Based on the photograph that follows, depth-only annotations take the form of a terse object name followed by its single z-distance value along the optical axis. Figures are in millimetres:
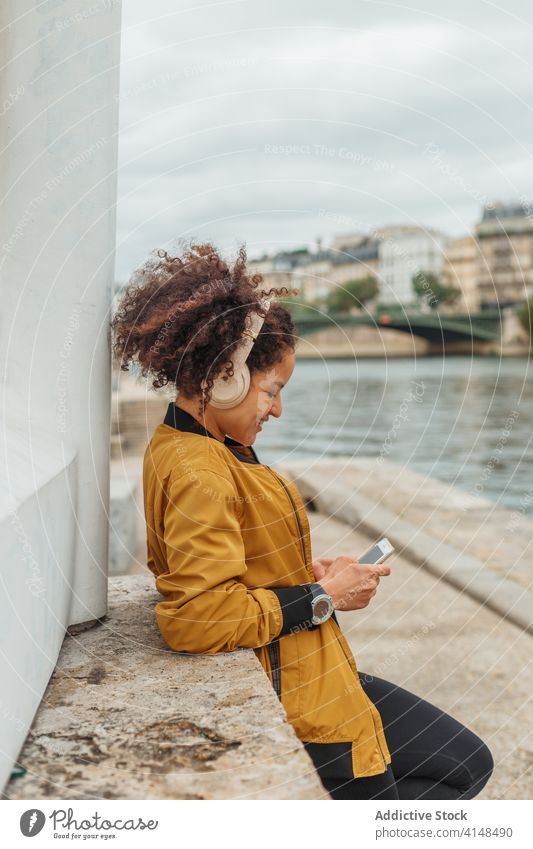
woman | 1772
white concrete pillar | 2025
